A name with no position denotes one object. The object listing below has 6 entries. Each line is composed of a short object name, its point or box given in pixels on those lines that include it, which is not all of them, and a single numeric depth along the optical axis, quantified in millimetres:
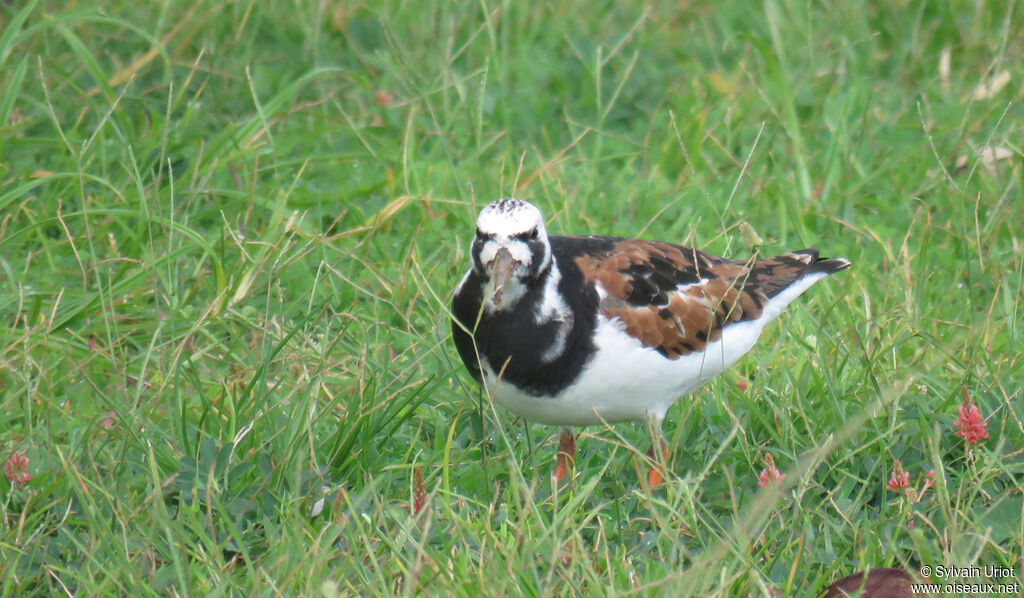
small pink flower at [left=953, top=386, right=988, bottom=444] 7941
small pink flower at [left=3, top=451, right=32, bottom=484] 7883
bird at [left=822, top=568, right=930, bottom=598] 6750
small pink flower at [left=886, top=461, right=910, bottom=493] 7664
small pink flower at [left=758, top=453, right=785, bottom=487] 7449
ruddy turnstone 7656
